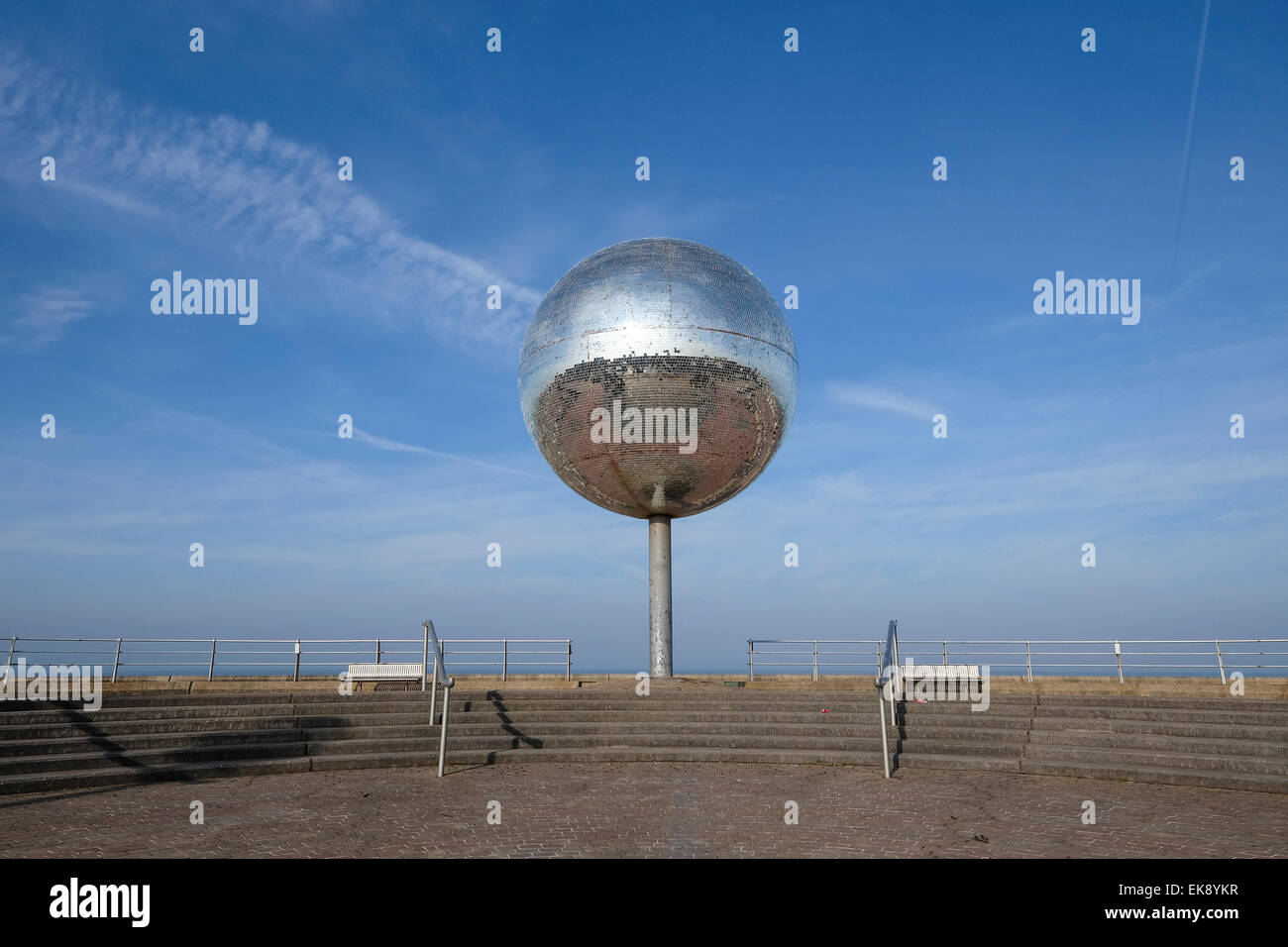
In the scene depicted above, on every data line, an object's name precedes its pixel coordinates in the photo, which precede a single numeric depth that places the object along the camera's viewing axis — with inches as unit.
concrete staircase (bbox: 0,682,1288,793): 424.5
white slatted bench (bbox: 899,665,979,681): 600.1
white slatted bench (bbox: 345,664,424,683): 633.6
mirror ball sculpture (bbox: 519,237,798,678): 609.6
